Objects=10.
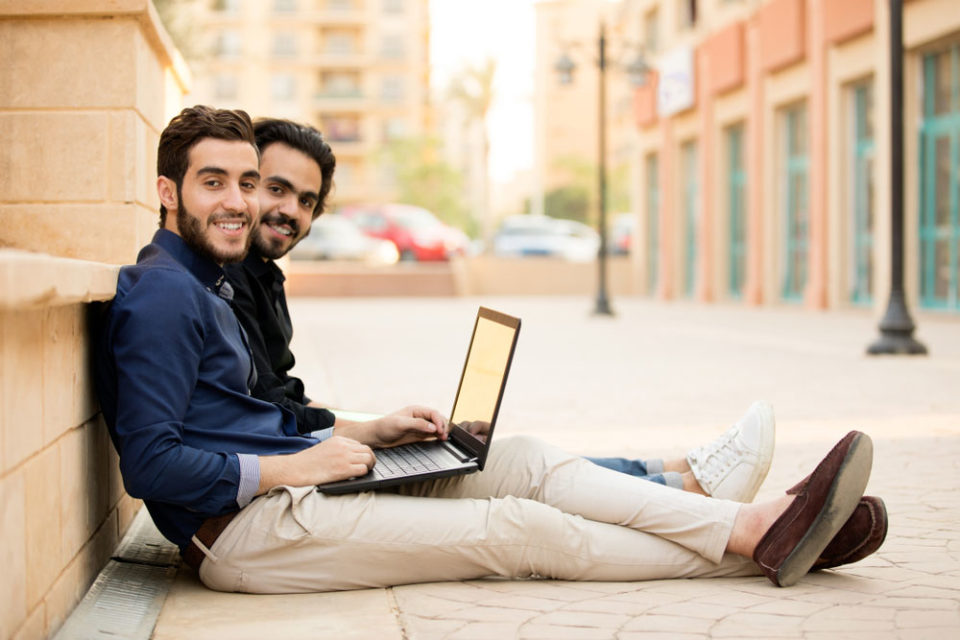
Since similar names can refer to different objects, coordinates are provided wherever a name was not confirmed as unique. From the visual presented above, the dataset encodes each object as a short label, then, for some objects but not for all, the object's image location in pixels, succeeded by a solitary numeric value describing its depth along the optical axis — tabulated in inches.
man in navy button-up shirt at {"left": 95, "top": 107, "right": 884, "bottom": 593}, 127.6
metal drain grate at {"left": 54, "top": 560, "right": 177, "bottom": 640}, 119.7
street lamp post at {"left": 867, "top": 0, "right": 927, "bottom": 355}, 458.9
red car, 1422.2
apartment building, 3233.3
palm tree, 2413.9
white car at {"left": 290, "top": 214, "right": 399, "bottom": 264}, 1434.5
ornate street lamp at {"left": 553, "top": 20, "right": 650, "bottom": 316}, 851.4
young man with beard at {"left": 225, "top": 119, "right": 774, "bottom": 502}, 157.8
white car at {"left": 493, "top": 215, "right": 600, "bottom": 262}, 1610.5
